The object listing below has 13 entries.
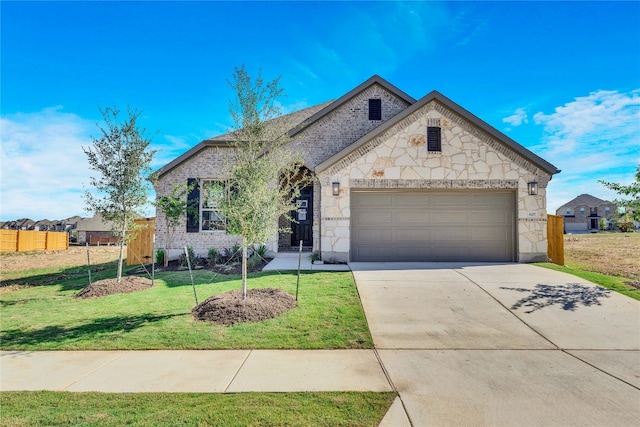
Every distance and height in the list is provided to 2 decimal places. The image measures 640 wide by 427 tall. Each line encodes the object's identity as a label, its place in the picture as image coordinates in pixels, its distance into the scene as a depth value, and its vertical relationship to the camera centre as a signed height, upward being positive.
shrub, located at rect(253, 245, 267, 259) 12.68 -0.77
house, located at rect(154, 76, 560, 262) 11.34 +1.22
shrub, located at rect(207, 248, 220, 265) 12.85 -1.05
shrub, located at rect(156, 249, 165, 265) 13.12 -1.09
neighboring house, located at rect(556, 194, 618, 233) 64.31 +3.37
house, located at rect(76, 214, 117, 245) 52.56 -0.10
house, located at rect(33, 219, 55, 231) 67.76 +0.66
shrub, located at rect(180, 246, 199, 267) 12.55 -1.17
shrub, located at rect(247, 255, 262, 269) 11.53 -1.15
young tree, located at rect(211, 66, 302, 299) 6.78 +1.12
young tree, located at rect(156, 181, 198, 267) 12.37 +0.78
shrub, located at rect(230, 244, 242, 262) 12.99 -0.99
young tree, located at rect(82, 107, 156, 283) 9.48 +1.59
